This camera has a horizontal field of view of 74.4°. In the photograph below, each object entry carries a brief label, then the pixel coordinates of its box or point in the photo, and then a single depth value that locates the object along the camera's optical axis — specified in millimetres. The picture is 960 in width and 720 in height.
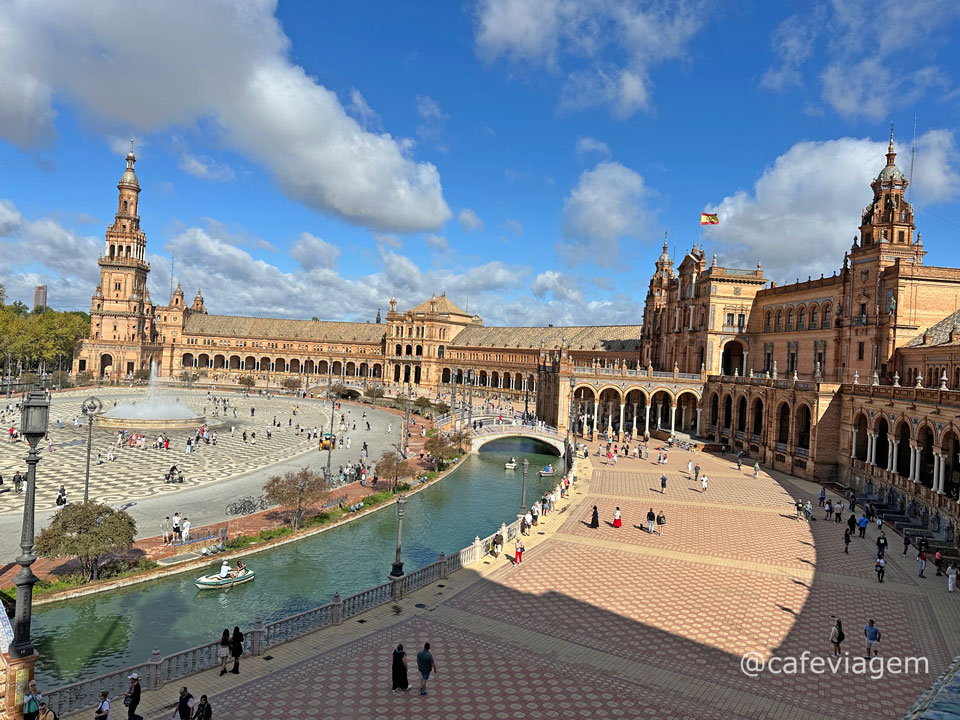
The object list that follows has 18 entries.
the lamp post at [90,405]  30359
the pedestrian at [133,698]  13139
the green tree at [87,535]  23391
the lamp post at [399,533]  21891
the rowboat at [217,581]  24844
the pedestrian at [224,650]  15812
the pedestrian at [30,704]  12078
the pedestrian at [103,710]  12828
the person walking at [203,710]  12773
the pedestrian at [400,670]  14938
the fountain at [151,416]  61781
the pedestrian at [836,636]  17984
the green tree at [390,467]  42438
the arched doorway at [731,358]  66662
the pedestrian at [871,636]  17750
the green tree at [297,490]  32312
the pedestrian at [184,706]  13016
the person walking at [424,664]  14828
